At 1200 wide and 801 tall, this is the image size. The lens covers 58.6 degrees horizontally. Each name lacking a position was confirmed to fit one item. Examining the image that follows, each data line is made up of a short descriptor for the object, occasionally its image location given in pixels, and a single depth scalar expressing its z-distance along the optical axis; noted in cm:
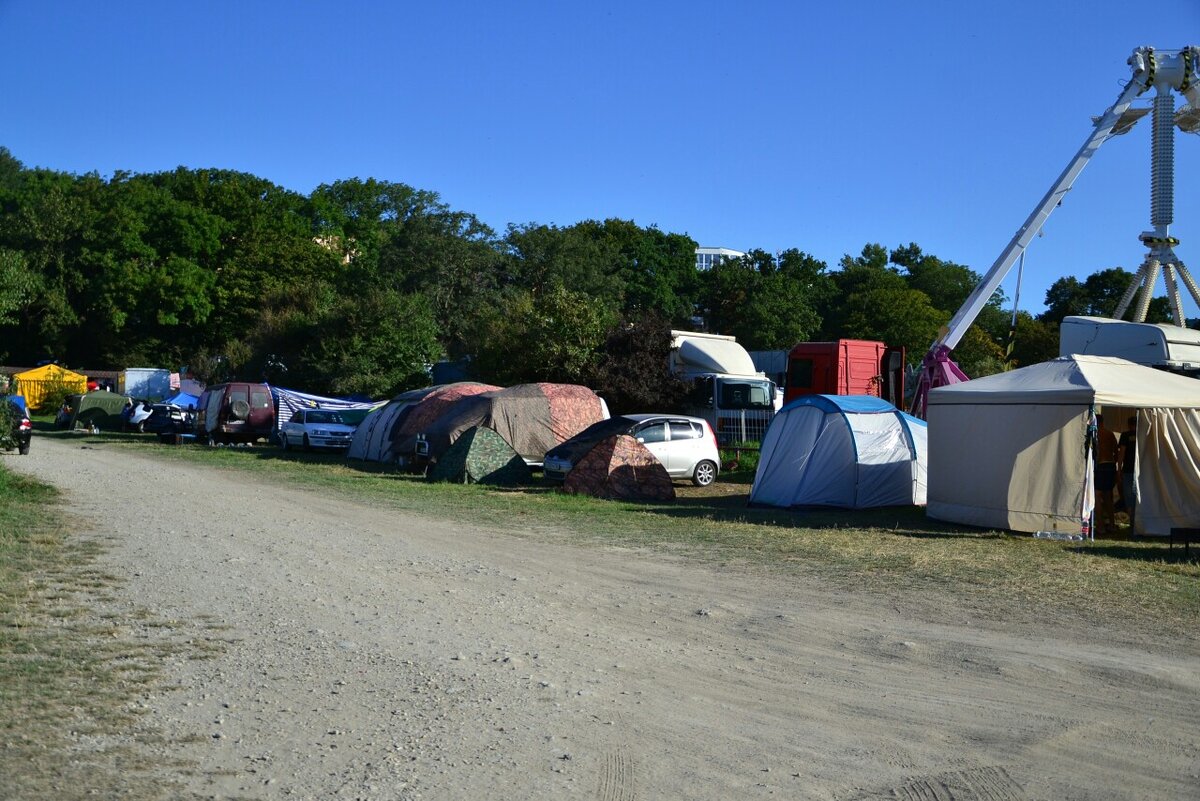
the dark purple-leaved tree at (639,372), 2983
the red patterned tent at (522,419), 2438
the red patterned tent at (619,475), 2012
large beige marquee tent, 1491
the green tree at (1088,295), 5125
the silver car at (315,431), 3177
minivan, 3534
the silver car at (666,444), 2136
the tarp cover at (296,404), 3577
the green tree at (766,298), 5594
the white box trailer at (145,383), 5425
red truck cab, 2750
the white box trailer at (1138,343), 2172
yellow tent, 5463
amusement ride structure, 2433
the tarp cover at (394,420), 2697
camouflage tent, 2245
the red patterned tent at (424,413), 2628
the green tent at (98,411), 4397
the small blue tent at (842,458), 1844
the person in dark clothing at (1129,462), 1531
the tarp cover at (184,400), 4381
